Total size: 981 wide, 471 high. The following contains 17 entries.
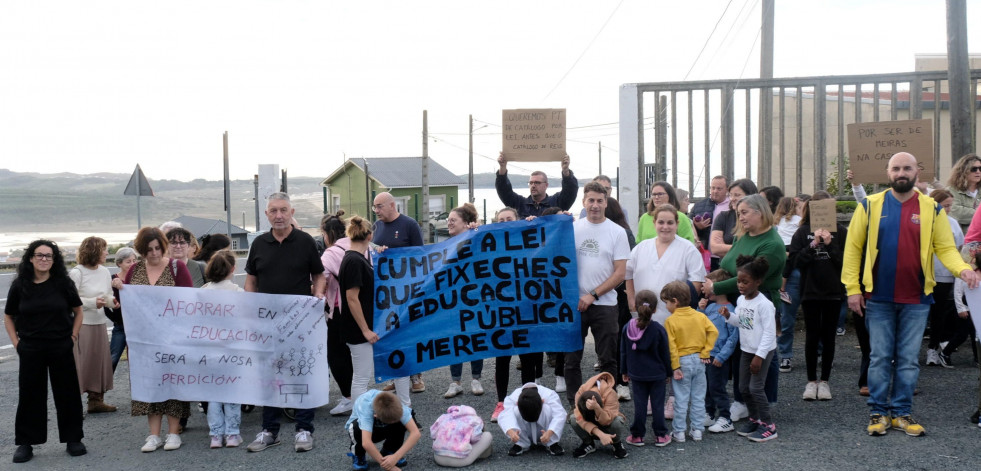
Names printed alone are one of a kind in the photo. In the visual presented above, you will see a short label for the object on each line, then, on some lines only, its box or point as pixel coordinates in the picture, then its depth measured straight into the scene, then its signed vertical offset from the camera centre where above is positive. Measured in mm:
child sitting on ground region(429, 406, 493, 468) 5824 -1519
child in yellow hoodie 6168 -961
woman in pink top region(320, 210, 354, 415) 7398 -1047
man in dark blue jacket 8266 +312
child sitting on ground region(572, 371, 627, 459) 5805 -1372
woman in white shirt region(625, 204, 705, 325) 6641 -308
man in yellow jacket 6172 -401
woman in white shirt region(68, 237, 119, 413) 7738 -895
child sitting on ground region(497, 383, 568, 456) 5918 -1406
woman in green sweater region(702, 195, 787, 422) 6547 -220
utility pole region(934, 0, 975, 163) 9953 +1717
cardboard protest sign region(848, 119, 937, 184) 8266 +765
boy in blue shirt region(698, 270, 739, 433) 6469 -1121
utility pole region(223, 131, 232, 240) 37369 +1331
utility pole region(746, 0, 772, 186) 10797 +1082
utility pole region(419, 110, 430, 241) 36188 +2462
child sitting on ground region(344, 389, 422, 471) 5668 -1425
